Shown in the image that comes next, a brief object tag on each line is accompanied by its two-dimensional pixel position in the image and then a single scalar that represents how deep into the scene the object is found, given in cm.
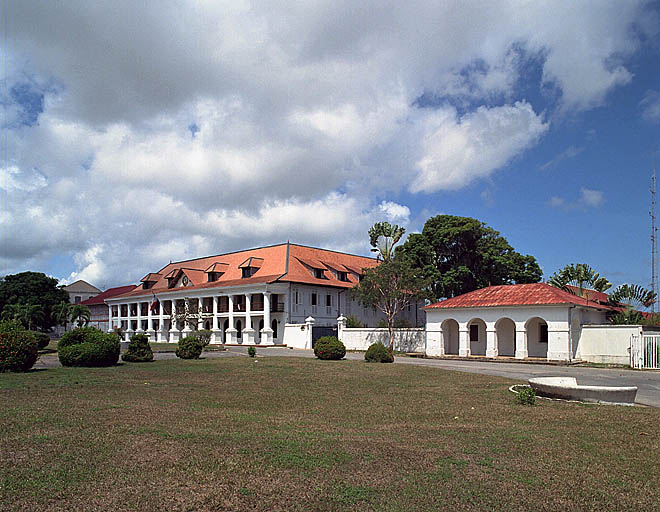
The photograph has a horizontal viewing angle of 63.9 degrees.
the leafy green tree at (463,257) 4106
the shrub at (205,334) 4269
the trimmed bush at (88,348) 1884
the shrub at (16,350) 1630
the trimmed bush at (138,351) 2224
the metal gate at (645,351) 2388
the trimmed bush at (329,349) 2648
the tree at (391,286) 3469
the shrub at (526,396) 1103
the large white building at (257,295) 4716
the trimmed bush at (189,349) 2580
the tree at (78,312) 6367
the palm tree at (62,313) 6406
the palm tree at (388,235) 4738
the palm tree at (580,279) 3681
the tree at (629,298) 3020
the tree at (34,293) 6656
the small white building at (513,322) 2711
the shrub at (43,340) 3162
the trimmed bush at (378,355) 2489
